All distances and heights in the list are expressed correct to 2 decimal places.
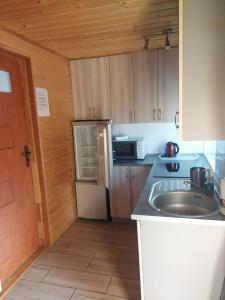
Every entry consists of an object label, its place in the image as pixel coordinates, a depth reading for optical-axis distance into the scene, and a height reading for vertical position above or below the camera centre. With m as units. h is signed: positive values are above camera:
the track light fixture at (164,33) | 2.14 +0.80
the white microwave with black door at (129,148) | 3.16 -0.48
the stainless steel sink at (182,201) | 1.69 -0.68
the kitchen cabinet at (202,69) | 1.23 +0.23
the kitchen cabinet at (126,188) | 3.02 -0.99
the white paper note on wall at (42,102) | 2.52 +0.19
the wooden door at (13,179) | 2.14 -0.60
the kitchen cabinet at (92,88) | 3.13 +0.40
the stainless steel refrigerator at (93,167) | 3.02 -0.72
